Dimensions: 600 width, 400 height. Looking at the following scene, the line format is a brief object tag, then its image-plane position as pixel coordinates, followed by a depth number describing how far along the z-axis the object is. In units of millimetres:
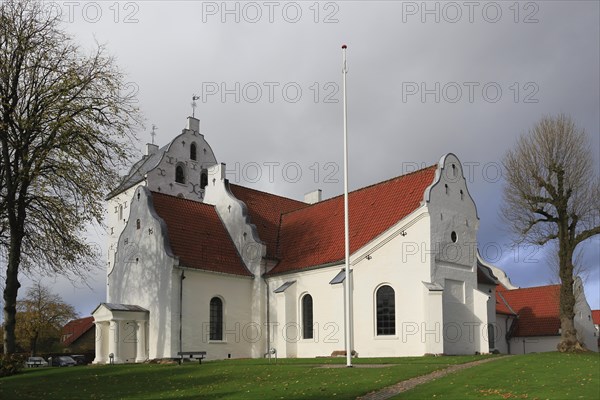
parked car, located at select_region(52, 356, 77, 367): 48856
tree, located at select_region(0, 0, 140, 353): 25672
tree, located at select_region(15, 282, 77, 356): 61438
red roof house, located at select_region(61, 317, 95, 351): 57750
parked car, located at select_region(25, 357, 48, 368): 44500
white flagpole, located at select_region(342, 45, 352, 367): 24808
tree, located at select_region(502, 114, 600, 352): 30359
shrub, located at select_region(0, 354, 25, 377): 26453
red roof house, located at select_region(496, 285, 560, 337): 45406
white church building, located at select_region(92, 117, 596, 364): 32281
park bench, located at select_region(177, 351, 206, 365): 30122
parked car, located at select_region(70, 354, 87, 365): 50062
